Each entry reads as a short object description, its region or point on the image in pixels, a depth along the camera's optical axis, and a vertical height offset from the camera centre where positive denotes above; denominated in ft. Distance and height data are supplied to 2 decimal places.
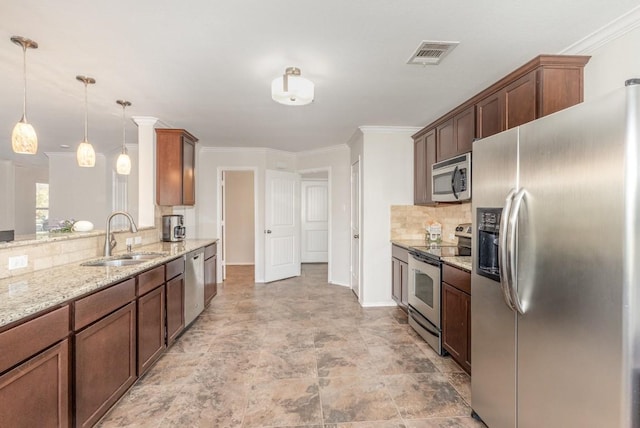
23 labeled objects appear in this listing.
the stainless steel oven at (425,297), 9.38 -2.70
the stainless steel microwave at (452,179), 9.64 +1.16
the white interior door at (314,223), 25.50 -0.71
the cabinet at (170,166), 13.10 +1.98
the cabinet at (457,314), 7.82 -2.63
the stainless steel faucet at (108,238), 9.12 -0.70
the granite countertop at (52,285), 4.41 -1.27
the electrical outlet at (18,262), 6.39 -0.99
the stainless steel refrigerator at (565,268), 3.55 -0.72
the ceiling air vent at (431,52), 7.06 +3.80
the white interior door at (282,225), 18.90 -0.66
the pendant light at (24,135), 6.77 +1.69
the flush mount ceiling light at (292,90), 7.47 +2.95
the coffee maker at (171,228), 13.34 -0.59
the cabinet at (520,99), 6.90 +2.85
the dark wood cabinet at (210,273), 13.02 -2.52
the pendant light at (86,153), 8.93 +1.74
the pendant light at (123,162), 10.89 +1.78
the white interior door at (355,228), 15.42 -0.68
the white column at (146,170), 12.71 +1.76
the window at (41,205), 24.70 +0.69
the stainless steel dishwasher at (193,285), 10.97 -2.60
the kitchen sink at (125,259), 8.46 -1.30
